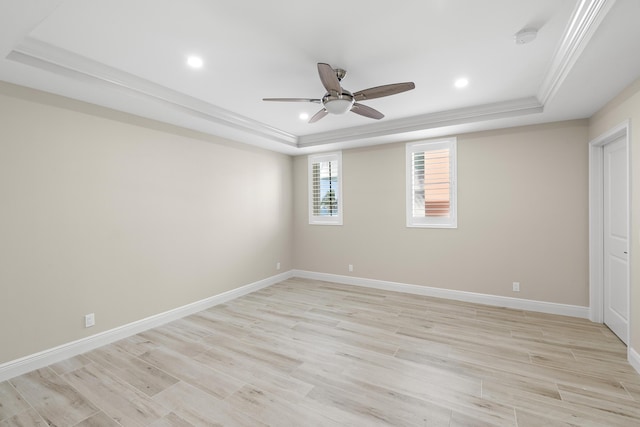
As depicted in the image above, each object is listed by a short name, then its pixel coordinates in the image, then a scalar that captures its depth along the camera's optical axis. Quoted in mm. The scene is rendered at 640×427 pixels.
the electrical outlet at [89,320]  2987
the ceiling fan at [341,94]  2387
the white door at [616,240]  2967
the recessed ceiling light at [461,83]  2985
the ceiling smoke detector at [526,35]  2121
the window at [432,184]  4504
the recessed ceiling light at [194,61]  2508
